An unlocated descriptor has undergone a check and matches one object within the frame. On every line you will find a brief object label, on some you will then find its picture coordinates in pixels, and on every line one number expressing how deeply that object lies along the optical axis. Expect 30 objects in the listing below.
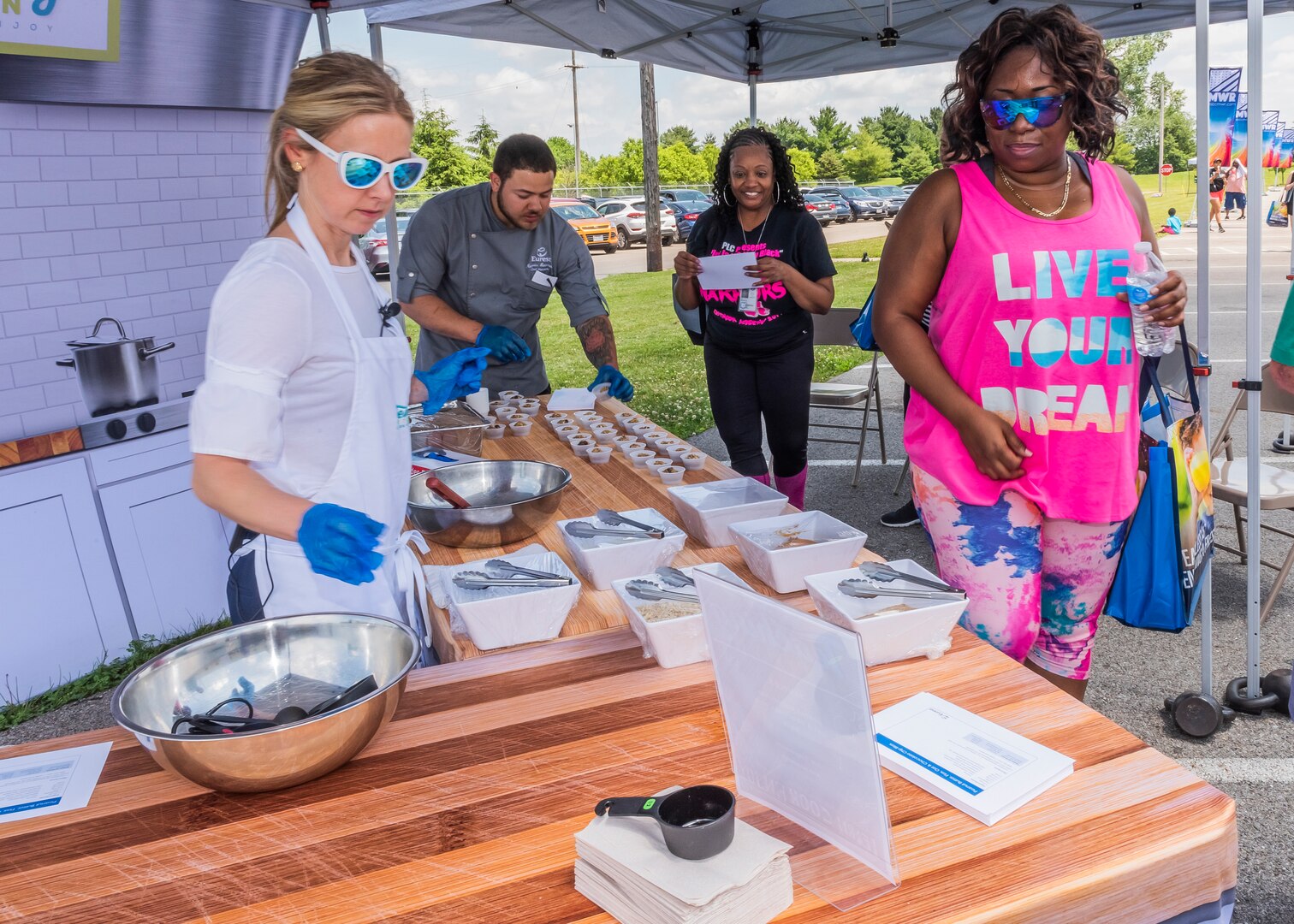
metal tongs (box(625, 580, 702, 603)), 1.75
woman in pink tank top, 1.95
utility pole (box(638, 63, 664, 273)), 16.33
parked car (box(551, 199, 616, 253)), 23.00
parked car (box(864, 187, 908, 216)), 30.97
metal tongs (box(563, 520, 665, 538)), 2.14
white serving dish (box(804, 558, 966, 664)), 1.60
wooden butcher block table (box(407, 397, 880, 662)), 1.90
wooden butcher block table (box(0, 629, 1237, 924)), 1.12
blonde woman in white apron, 1.52
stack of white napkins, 1.02
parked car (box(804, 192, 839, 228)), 28.47
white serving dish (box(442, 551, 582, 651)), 1.75
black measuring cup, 1.06
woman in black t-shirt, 3.80
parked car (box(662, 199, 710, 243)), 23.36
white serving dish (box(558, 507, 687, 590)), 2.04
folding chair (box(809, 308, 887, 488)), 5.87
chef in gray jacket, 3.71
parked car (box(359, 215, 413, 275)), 17.31
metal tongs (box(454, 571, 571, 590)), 1.85
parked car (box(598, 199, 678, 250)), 24.80
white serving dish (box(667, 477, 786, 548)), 2.26
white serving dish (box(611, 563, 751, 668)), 1.62
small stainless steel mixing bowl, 2.26
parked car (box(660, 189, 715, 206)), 27.69
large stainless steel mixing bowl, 1.27
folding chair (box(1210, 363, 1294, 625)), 3.50
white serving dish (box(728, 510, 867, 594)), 1.92
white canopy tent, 4.81
